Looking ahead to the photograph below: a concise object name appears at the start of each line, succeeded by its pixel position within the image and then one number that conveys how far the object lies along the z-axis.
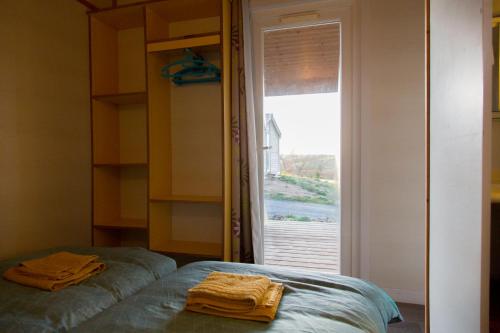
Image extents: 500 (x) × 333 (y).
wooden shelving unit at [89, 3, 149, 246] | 2.50
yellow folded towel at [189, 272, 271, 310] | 1.04
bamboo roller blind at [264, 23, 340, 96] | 2.33
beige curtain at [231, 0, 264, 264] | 2.30
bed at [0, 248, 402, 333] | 1.00
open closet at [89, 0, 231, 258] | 2.34
